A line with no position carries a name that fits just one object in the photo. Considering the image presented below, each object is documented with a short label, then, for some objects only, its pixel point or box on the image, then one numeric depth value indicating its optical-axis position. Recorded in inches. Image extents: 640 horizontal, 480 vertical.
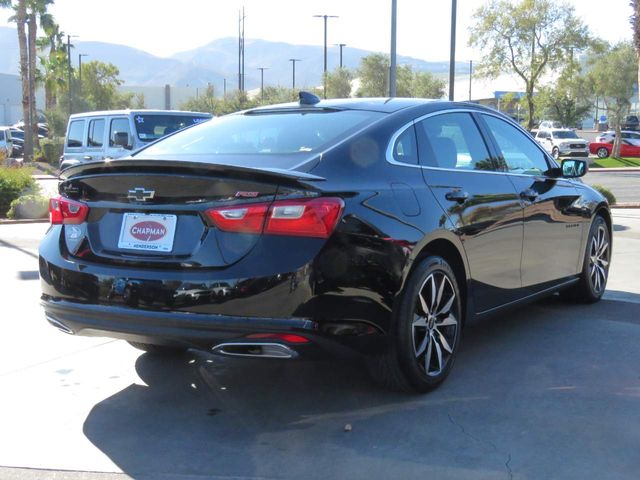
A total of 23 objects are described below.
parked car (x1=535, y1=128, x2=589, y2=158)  1700.3
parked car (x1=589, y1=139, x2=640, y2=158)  1736.0
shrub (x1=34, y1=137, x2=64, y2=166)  1598.2
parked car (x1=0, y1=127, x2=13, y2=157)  1433.3
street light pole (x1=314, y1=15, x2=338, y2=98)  2628.0
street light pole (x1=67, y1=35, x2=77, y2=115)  2222.9
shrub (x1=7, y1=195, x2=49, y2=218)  569.9
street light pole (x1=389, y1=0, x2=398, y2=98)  691.3
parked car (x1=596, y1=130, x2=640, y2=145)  1750.7
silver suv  584.4
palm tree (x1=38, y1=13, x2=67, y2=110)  2277.3
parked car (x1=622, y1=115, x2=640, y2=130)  2819.9
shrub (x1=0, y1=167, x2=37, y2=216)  609.9
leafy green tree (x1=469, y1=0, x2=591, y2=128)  1681.8
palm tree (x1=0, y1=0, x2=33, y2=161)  1440.7
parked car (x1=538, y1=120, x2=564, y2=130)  2219.0
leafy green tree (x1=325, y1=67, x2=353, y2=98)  2849.4
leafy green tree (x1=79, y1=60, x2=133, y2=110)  2783.0
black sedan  144.8
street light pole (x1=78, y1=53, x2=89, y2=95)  2667.8
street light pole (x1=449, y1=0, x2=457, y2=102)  829.2
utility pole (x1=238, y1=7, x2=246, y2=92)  2578.7
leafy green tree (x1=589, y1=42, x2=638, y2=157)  2315.5
